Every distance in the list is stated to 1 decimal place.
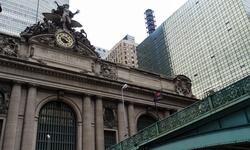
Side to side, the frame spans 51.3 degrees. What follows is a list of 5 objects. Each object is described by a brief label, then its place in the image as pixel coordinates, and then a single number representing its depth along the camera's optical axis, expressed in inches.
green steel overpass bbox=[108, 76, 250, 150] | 436.8
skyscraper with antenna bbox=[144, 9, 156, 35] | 4803.2
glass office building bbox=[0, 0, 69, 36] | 3075.8
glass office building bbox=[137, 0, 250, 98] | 2551.7
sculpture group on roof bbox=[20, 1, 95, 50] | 1210.6
